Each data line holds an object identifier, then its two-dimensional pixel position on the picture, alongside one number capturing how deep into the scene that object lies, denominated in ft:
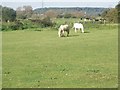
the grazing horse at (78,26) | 143.84
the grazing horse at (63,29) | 115.53
